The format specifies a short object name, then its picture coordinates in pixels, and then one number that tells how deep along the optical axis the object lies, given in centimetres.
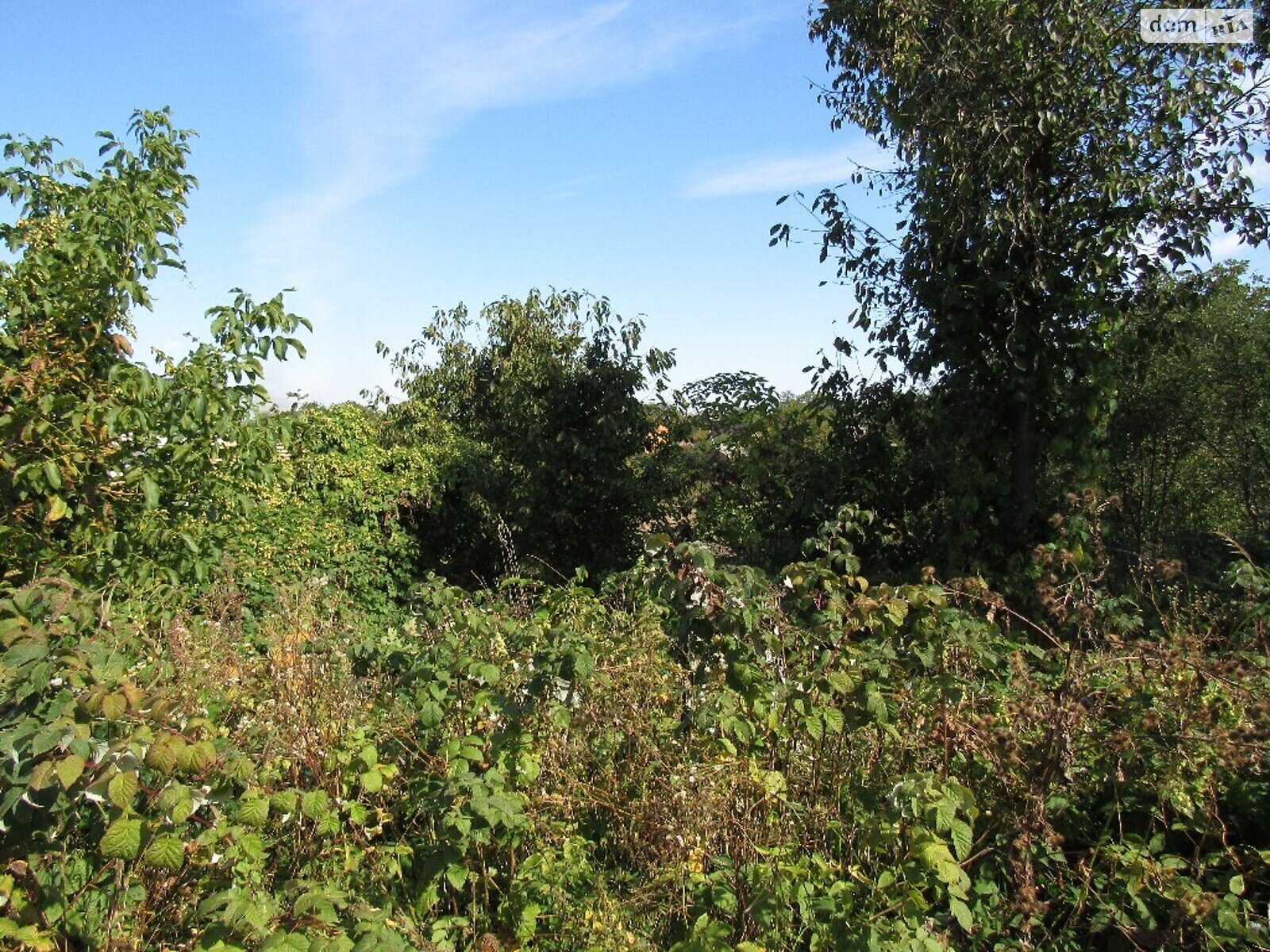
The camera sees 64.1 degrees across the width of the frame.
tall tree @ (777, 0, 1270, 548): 591
